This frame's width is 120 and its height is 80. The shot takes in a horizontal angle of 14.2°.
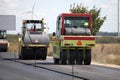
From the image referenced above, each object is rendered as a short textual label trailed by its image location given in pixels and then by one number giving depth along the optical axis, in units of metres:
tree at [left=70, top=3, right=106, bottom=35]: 63.16
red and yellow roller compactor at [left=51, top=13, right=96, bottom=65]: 30.51
